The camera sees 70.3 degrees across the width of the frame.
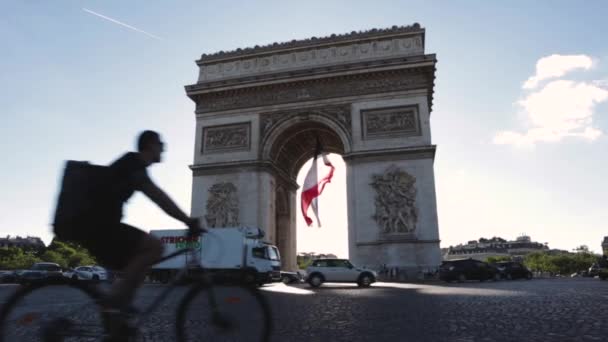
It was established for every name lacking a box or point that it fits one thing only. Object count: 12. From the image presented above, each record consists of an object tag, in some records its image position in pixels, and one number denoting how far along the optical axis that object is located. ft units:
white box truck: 61.52
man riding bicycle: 9.46
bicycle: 9.21
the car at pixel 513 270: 82.89
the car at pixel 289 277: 75.77
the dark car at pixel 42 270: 75.76
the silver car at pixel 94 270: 80.14
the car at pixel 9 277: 97.91
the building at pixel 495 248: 431.43
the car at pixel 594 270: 87.58
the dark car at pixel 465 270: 67.72
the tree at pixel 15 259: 170.23
